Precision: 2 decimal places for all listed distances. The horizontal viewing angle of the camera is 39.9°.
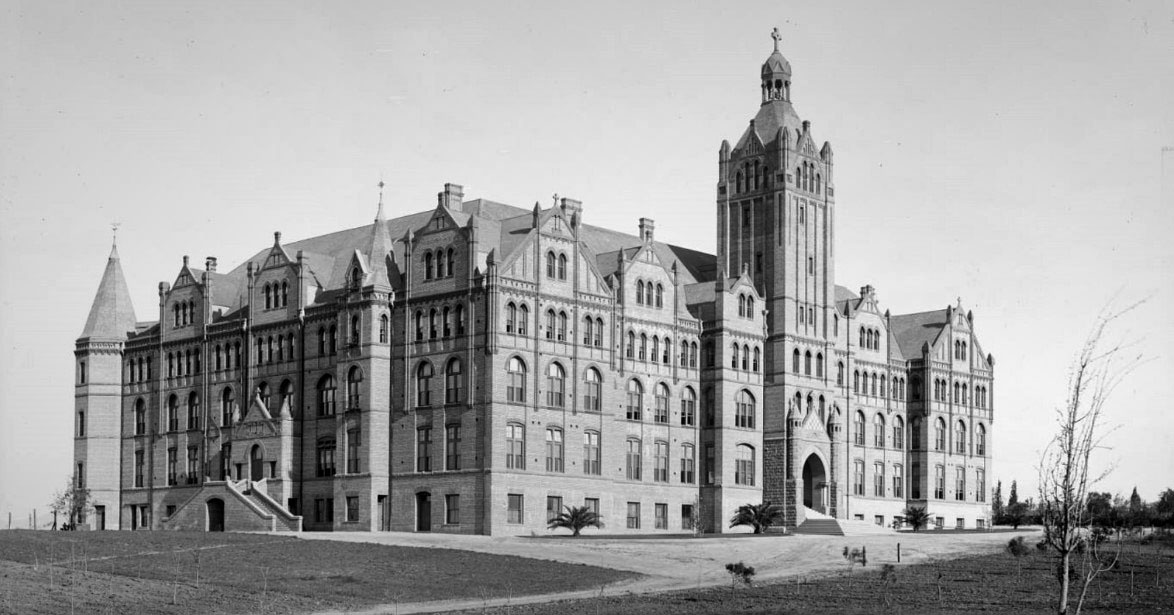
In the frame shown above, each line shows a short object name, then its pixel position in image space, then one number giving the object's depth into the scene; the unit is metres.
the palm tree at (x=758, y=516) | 91.88
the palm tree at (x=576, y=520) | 85.50
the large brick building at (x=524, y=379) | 88.81
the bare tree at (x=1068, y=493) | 36.75
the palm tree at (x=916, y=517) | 106.50
